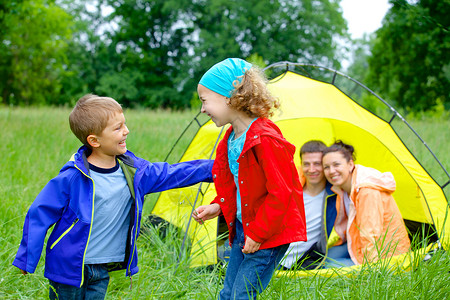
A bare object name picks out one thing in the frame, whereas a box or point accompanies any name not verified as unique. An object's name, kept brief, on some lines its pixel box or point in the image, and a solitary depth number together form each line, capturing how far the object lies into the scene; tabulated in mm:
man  3328
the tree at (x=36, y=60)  18297
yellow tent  3043
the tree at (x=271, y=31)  20125
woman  3035
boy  1765
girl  1633
